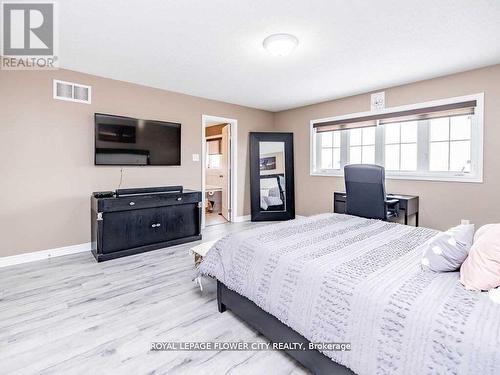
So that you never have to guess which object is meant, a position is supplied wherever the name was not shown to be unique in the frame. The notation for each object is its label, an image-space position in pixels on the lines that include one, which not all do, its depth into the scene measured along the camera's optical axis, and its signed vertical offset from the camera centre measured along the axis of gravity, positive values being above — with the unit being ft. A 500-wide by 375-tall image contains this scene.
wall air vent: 10.99 +3.69
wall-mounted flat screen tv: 11.96 +1.85
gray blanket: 3.19 -1.79
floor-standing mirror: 17.95 +0.44
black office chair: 10.69 -0.52
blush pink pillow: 3.80 -1.21
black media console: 10.59 -1.73
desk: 11.74 -1.00
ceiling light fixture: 8.29 +4.33
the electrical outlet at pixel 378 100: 13.60 +4.13
